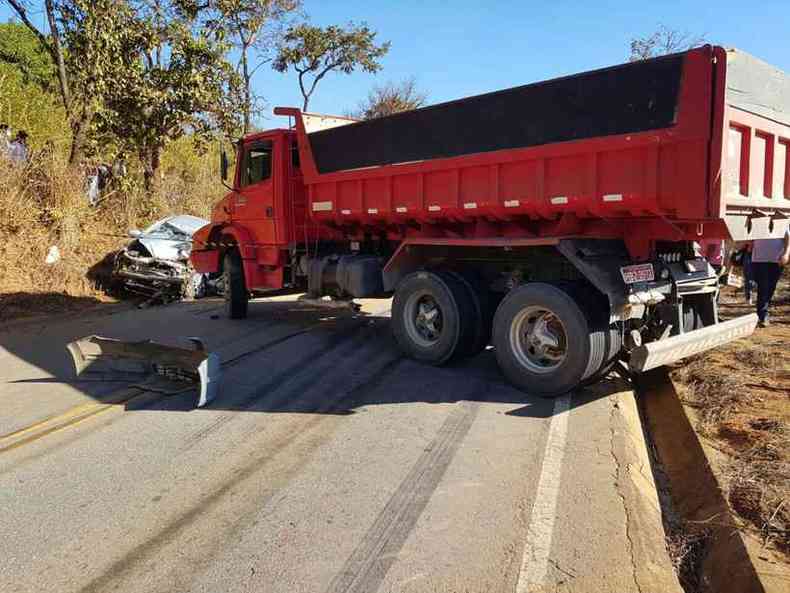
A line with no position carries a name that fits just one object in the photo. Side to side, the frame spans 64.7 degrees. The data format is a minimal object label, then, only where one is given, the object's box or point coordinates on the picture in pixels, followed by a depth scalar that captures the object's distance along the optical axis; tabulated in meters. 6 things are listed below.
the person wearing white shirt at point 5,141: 12.20
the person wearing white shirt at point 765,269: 8.31
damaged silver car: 12.52
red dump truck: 4.86
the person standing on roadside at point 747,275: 10.43
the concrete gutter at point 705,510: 2.91
